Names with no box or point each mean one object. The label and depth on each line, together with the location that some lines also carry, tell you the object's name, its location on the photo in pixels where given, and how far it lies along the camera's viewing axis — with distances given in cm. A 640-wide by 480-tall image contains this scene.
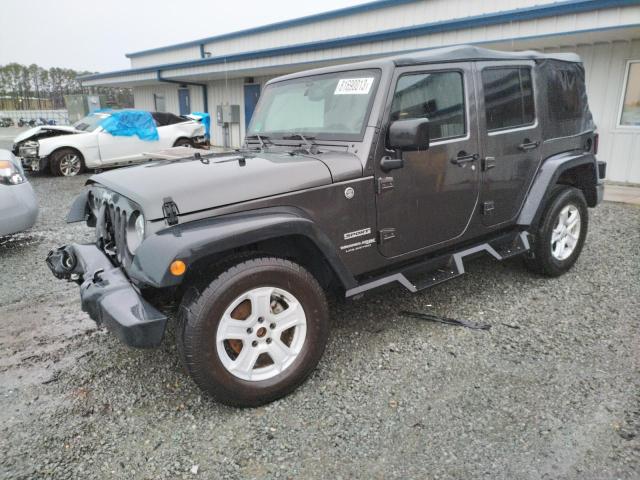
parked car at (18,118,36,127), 3647
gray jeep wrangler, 233
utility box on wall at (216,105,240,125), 1616
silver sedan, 489
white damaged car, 1068
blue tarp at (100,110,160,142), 1141
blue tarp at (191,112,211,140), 1464
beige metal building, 757
